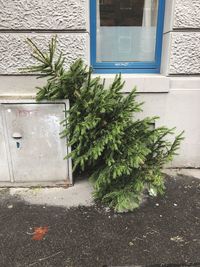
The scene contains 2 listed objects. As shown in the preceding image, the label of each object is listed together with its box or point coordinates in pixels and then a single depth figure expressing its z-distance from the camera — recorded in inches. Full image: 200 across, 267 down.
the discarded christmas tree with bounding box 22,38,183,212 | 101.8
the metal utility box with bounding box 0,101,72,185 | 111.0
